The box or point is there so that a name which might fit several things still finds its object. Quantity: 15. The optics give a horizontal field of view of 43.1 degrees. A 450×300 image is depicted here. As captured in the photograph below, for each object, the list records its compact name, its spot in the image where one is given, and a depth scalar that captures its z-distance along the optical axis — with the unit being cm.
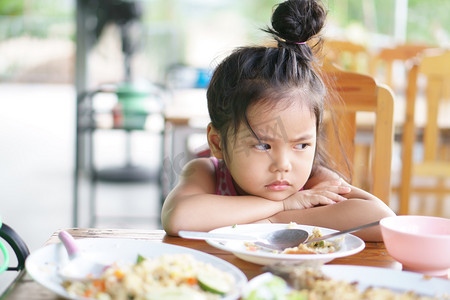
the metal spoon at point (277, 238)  84
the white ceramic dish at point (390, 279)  63
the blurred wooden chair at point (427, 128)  253
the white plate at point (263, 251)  72
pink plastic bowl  70
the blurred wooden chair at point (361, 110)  136
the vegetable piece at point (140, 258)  69
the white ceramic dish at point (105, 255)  62
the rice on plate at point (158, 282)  56
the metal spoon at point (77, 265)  65
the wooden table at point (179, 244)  64
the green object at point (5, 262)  77
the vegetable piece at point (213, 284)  58
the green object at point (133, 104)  339
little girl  98
